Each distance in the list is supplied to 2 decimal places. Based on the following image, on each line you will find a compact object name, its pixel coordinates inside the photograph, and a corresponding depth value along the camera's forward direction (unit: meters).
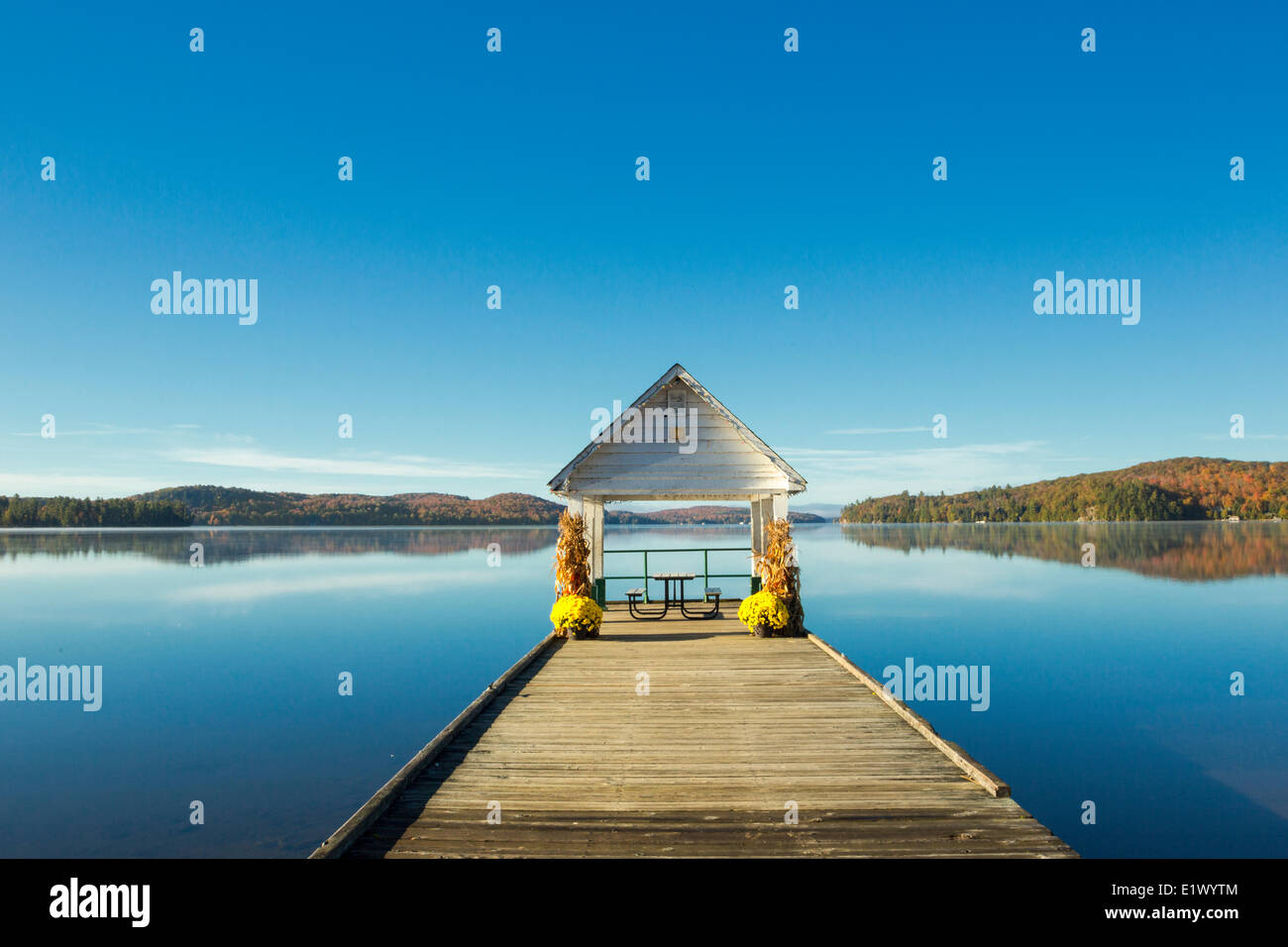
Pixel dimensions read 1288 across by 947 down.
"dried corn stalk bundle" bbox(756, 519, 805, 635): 13.32
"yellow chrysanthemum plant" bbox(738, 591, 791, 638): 13.29
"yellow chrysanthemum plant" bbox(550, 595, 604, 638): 13.50
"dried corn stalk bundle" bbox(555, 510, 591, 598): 13.80
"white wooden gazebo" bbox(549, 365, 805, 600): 14.87
